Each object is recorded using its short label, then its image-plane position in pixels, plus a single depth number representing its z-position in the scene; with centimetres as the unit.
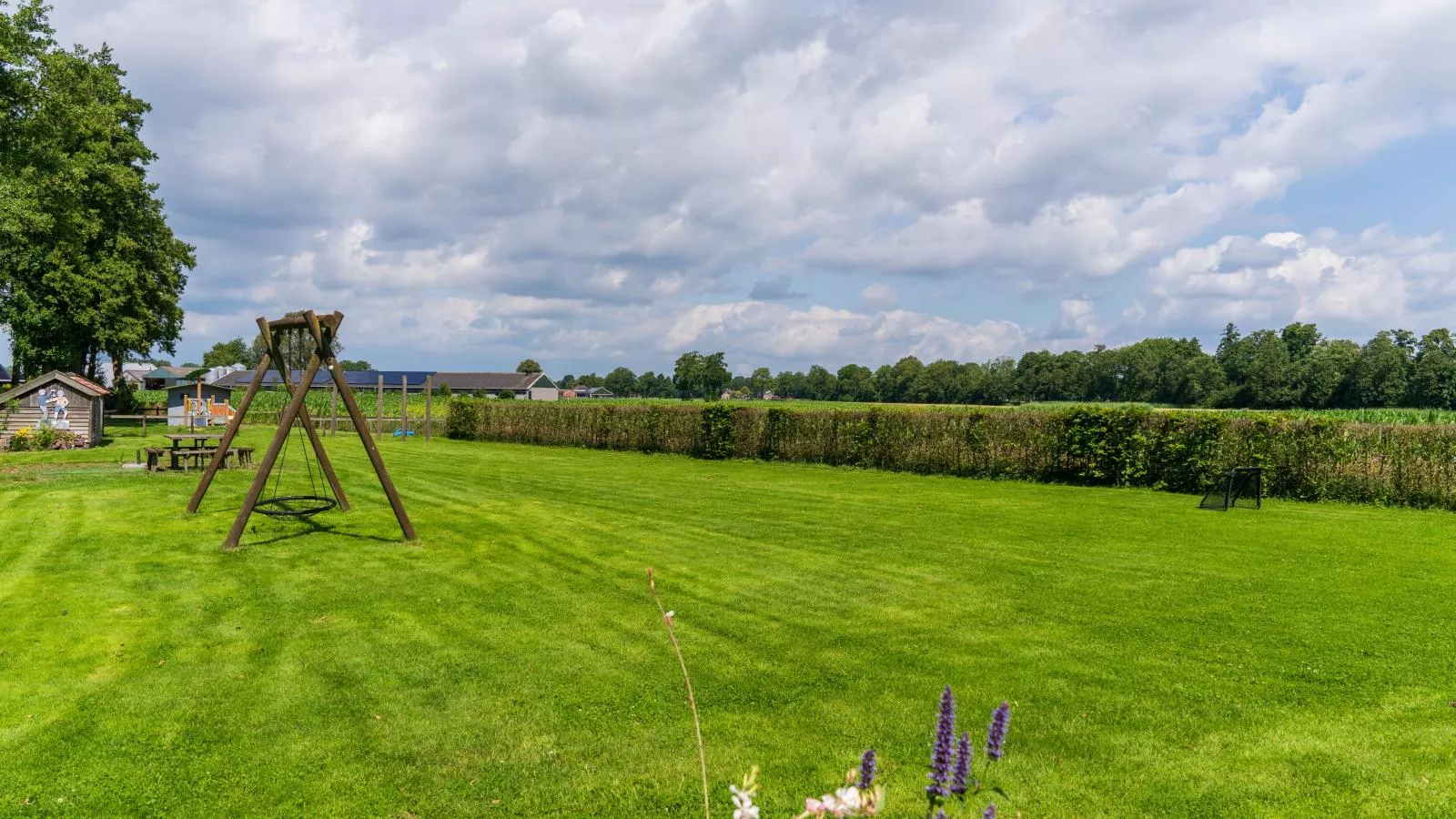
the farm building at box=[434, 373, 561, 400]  9581
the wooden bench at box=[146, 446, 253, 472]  1516
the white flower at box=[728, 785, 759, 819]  159
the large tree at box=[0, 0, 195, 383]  2316
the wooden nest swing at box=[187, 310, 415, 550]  896
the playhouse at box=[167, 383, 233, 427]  3419
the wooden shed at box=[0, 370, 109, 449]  2258
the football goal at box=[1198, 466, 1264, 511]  1362
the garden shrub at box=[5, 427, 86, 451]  2180
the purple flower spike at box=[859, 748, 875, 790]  175
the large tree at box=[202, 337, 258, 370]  13738
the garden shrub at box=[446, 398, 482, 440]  3266
